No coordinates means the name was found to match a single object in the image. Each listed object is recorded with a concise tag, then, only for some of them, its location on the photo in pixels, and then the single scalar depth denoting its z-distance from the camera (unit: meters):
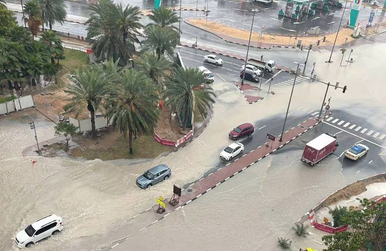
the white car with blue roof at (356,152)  49.53
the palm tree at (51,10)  73.29
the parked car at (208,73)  68.56
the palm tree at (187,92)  50.06
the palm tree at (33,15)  67.31
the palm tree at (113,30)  62.78
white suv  33.47
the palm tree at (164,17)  70.94
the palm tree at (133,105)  43.56
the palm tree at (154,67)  52.84
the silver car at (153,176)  41.62
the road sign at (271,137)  50.66
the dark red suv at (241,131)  52.00
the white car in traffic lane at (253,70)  70.06
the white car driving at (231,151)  47.59
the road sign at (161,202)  37.99
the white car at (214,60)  75.50
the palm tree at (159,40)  62.62
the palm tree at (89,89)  45.47
